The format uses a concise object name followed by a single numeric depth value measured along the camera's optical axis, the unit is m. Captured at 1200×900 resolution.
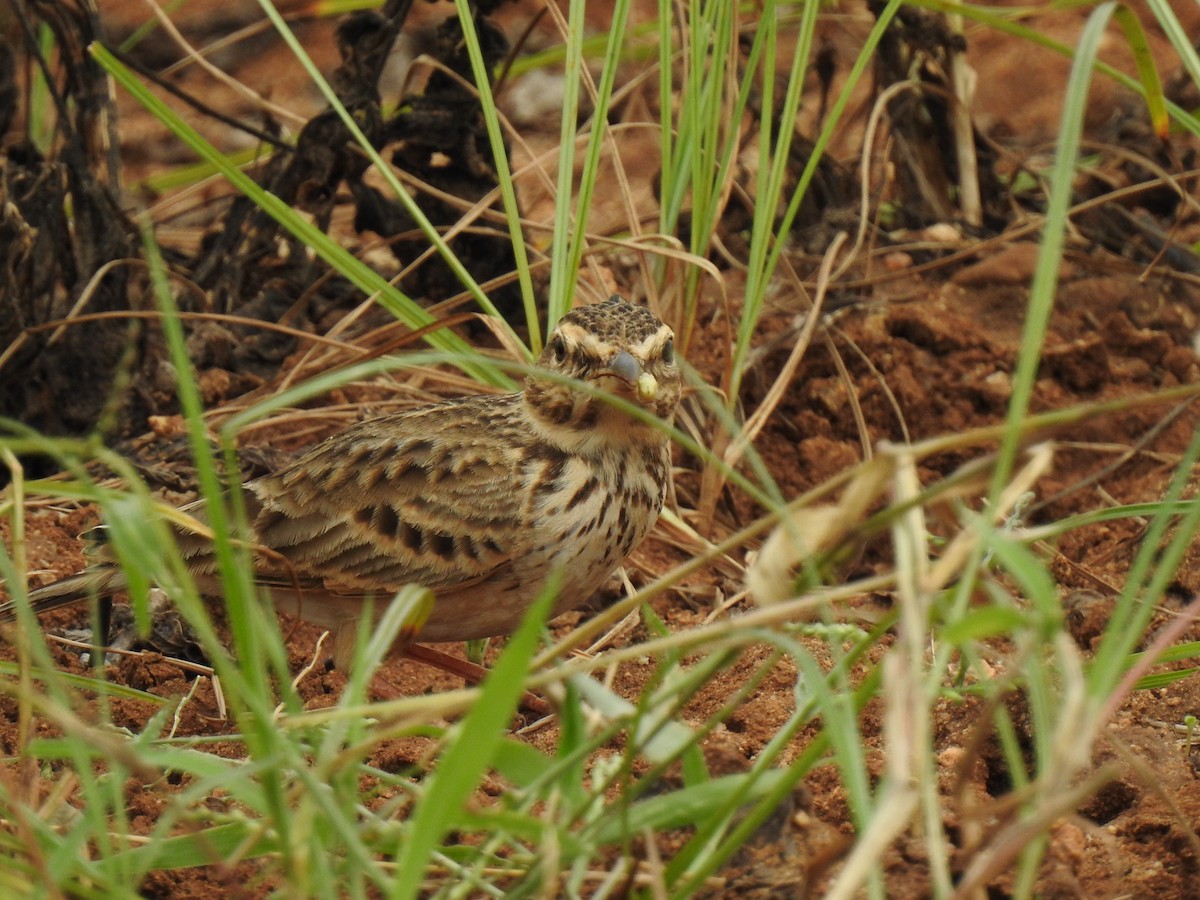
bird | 8.57
